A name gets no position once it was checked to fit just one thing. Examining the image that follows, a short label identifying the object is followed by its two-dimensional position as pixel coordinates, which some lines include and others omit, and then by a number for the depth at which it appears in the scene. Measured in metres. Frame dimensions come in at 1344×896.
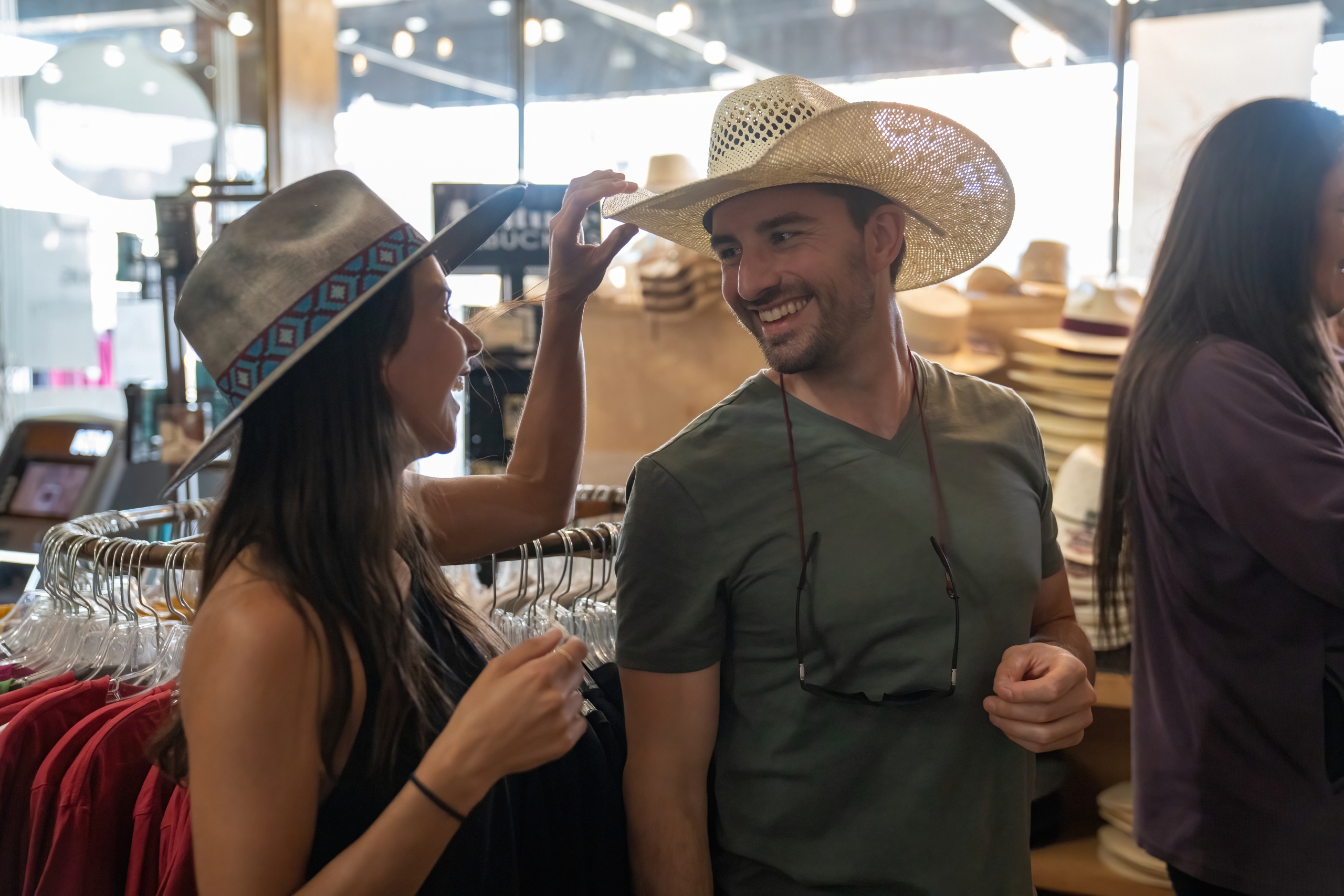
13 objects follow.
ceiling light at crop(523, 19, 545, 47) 5.46
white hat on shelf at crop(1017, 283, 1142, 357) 3.26
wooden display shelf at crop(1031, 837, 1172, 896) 2.83
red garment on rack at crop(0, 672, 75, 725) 1.50
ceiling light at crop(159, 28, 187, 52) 5.12
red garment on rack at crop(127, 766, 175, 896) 1.32
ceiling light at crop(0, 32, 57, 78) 5.48
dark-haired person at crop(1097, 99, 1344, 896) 1.63
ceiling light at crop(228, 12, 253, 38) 4.41
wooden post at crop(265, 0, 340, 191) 4.35
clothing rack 1.56
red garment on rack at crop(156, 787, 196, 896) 1.25
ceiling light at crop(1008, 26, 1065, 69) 4.34
